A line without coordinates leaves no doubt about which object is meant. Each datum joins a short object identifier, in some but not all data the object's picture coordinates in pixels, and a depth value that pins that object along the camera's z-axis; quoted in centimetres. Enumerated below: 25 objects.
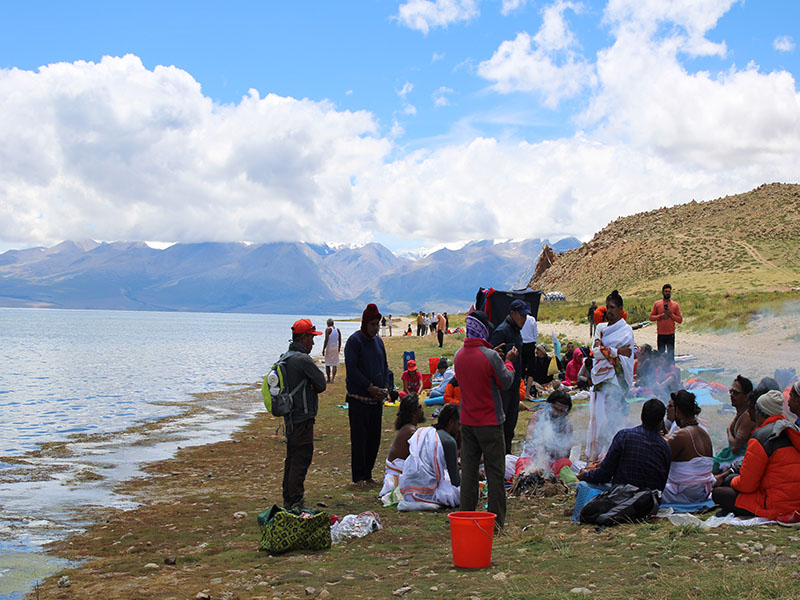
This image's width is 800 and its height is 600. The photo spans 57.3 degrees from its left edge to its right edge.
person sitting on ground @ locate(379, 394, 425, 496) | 833
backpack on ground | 664
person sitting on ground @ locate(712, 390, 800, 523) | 598
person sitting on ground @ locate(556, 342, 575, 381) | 1813
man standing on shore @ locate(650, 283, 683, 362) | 1500
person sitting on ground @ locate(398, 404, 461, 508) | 787
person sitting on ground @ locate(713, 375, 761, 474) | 758
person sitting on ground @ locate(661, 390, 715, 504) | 707
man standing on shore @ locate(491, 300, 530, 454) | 844
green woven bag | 659
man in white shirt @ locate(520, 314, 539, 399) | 1434
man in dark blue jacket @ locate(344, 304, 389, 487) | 929
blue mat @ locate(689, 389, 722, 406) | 1196
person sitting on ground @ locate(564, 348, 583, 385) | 1614
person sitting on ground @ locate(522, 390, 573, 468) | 896
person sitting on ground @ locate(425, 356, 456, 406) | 1591
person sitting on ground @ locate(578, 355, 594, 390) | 1438
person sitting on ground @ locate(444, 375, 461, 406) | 1389
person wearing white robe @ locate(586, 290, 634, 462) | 891
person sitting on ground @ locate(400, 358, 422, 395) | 1634
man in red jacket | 668
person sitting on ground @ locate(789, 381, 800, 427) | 637
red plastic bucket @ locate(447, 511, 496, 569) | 561
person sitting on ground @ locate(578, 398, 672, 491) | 679
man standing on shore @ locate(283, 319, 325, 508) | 765
